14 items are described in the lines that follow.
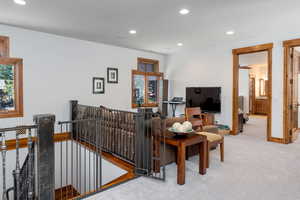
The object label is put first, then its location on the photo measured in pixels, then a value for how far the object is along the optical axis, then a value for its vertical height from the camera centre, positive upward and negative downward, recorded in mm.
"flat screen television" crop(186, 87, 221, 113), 5555 +6
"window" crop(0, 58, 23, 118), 4312 +256
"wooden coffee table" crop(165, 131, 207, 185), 2488 -653
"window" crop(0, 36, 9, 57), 4223 +1172
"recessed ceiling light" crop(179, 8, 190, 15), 3398 +1582
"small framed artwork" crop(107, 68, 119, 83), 5961 +748
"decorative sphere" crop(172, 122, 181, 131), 2644 -392
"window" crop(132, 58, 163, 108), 6770 +558
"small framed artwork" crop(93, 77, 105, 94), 5652 +410
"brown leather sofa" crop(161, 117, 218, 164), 3144 -894
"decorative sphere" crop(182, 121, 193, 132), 2618 -386
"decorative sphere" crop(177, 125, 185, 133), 2598 -421
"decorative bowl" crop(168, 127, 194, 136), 2599 -460
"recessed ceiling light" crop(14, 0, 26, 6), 3090 +1595
